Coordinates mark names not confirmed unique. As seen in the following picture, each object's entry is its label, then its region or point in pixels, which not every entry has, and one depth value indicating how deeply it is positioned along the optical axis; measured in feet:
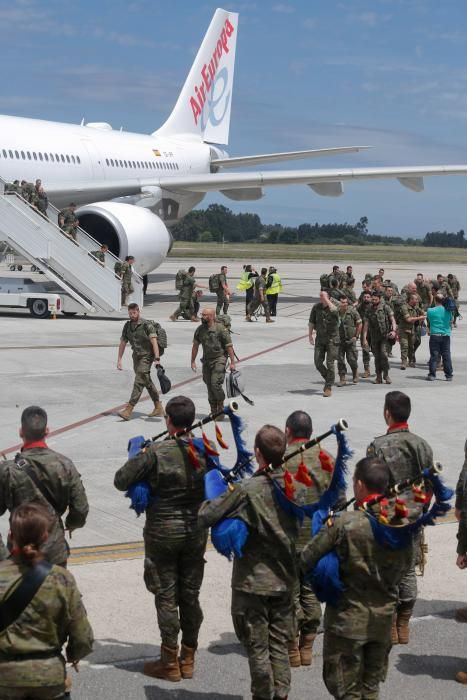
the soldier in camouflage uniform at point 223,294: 86.02
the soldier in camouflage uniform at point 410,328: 61.98
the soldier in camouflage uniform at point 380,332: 56.70
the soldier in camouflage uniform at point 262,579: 18.02
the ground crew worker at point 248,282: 89.93
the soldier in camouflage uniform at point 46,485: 19.72
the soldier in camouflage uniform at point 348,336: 55.67
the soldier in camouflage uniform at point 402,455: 21.85
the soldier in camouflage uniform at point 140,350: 44.60
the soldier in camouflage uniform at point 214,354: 43.04
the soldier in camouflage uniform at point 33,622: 14.07
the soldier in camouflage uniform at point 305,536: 20.89
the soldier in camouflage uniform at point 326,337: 52.03
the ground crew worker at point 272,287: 88.63
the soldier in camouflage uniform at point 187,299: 82.79
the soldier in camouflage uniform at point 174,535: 20.43
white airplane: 92.27
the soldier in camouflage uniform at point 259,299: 86.28
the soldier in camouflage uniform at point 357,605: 16.38
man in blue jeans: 58.34
